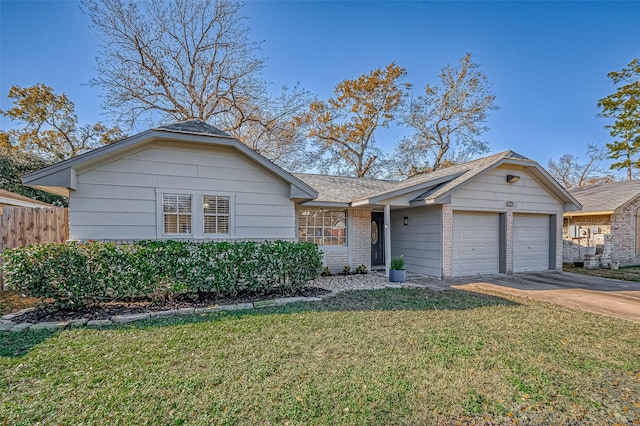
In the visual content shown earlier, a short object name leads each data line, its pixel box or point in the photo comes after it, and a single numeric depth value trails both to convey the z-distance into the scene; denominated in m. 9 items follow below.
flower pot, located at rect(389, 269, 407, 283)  9.34
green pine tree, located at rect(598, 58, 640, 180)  18.94
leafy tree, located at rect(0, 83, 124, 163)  20.58
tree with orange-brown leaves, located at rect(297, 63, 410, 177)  24.03
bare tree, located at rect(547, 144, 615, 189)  31.72
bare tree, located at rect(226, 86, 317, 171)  20.55
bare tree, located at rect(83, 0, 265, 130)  16.47
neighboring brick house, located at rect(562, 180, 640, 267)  13.55
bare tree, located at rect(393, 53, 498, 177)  23.80
